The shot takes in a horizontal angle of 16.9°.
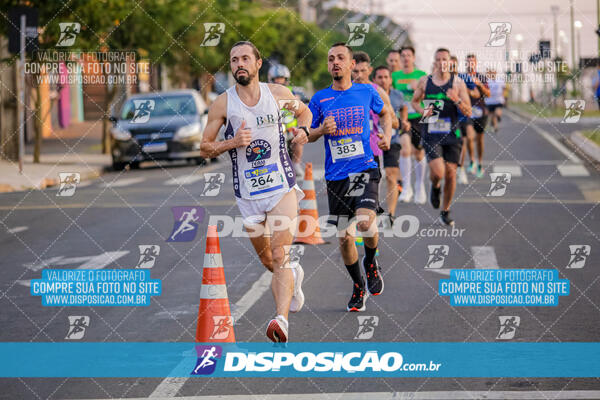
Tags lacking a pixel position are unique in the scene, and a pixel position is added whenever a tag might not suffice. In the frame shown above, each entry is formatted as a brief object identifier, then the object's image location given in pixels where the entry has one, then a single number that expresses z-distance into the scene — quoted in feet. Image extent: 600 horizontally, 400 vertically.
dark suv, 150.17
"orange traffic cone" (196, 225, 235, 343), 41.94
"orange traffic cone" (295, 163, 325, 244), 73.65
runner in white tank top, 43.67
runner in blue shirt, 51.73
